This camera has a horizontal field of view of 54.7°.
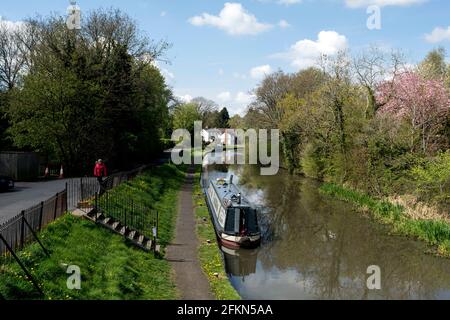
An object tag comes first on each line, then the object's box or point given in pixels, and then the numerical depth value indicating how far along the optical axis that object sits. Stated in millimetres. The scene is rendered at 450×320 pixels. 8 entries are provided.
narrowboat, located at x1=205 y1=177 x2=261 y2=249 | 19734
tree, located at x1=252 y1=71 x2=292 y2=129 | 69250
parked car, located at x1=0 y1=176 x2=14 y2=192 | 23169
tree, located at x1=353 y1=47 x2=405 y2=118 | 35312
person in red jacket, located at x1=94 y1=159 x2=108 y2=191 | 19953
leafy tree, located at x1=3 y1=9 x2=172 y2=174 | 30344
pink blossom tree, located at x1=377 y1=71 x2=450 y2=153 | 30688
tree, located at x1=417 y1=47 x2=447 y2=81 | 35031
